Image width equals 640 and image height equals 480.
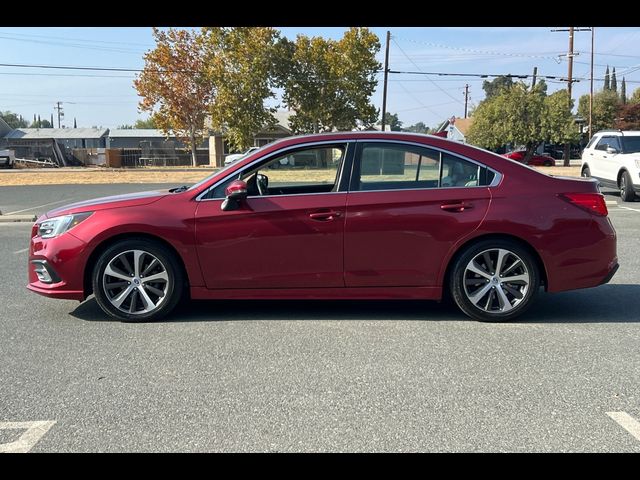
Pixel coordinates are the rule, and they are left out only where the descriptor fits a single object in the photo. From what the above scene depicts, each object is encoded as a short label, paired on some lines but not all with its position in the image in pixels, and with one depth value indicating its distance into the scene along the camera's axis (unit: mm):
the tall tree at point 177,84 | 47188
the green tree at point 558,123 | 38812
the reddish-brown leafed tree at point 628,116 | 58938
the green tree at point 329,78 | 39094
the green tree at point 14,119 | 146875
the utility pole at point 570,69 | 41594
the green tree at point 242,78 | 38562
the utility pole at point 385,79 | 36562
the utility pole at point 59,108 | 134375
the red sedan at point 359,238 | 4855
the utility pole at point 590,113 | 44688
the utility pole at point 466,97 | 87962
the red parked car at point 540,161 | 44831
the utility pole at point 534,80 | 41169
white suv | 14906
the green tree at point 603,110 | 57938
